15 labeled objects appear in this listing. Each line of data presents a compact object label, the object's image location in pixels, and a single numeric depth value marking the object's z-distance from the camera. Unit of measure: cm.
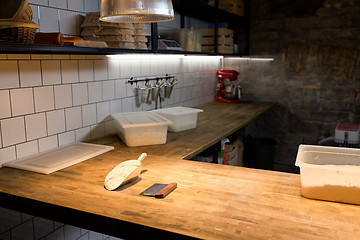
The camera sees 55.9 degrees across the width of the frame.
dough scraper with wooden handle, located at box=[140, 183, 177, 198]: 130
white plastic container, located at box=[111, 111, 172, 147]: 207
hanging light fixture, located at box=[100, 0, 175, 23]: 129
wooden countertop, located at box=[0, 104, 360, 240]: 105
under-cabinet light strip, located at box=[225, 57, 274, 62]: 441
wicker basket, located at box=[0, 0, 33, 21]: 146
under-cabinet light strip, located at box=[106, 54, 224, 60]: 245
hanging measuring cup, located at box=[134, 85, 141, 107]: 271
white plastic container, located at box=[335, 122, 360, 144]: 330
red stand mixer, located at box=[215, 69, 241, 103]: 415
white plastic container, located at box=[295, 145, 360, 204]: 120
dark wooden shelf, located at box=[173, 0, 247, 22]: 329
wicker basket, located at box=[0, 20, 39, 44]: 138
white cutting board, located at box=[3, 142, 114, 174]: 164
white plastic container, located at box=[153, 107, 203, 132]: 248
